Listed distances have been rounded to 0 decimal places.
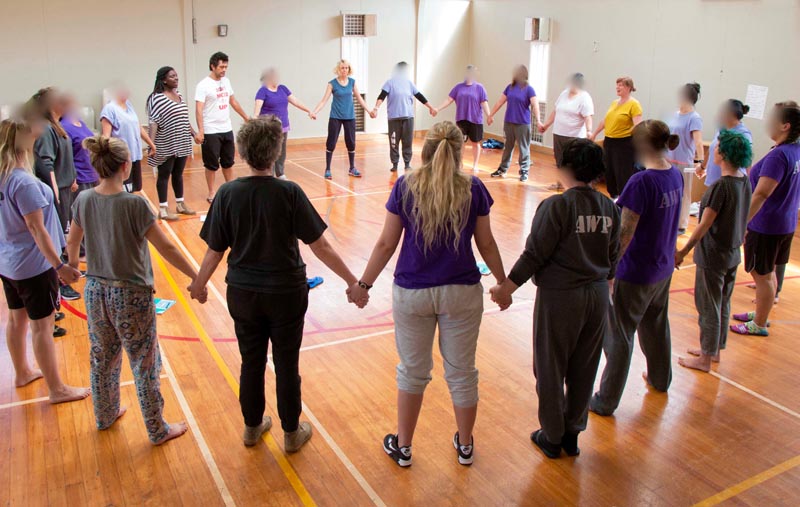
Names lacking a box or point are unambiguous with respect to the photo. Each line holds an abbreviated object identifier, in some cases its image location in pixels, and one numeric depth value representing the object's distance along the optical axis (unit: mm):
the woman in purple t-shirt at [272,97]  9438
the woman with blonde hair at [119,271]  3262
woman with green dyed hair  4141
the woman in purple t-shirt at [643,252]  3660
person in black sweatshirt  3141
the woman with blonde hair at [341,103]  10258
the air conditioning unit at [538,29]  12430
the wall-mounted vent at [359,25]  13484
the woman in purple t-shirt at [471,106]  10797
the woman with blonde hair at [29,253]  3637
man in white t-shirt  8297
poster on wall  8984
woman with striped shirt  7539
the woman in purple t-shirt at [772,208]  4637
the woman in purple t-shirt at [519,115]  10469
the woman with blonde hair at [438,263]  2980
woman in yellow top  8055
